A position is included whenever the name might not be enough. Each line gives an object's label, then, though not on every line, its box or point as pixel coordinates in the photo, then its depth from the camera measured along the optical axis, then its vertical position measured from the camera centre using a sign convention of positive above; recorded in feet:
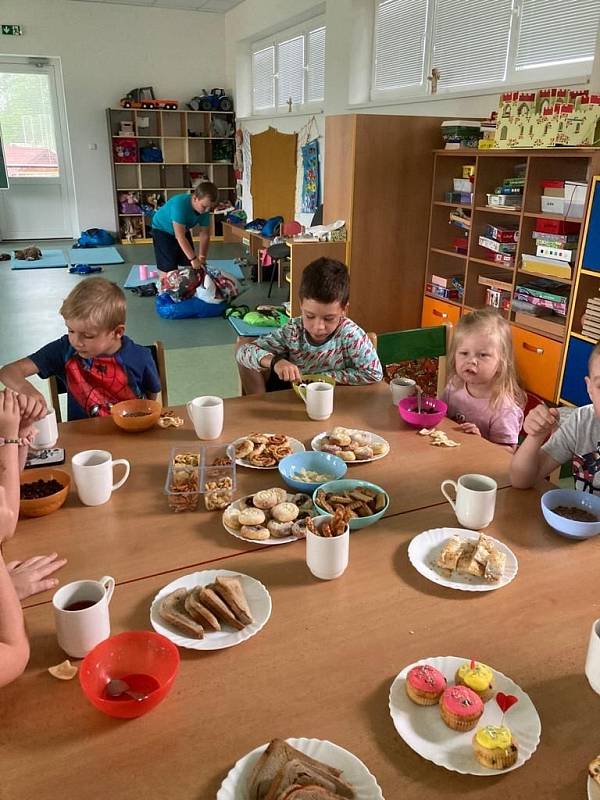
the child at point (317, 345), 6.77 -1.81
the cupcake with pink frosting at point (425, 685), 2.72 -2.09
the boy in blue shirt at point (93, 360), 6.10 -1.78
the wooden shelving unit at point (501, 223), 11.87 -1.13
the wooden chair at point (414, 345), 7.48 -1.87
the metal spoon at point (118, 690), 2.75 -2.15
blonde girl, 6.20 -1.86
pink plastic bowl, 5.69 -2.03
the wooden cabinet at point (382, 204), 13.93 -0.50
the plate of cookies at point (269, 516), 3.98 -2.11
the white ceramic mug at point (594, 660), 2.76 -2.01
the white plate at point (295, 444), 5.19 -2.10
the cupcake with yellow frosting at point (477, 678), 2.76 -2.09
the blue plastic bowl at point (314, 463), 4.78 -2.08
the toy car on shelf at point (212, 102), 30.66 +3.58
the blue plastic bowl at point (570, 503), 3.95 -2.06
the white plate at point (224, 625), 3.09 -2.15
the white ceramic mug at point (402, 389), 6.12 -1.92
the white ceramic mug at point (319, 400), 5.82 -1.95
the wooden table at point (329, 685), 2.42 -2.17
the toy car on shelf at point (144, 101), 29.40 +3.46
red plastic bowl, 2.75 -2.09
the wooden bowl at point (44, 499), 4.16 -2.07
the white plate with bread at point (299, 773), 2.31 -2.14
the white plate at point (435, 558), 3.54 -2.15
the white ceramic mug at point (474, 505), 4.05 -1.99
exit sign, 27.78 +6.16
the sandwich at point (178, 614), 3.13 -2.13
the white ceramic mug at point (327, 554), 3.51 -2.01
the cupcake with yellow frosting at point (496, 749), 2.45 -2.12
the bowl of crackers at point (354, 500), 4.08 -2.06
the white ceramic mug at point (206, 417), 5.33 -1.93
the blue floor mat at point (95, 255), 26.64 -3.27
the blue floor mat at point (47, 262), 25.63 -3.40
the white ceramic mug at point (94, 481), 4.28 -1.99
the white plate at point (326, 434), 5.27 -2.11
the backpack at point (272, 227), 22.41 -1.61
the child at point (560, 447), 4.59 -1.91
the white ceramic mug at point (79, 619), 2.94 -2.00
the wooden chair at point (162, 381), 6.59 -2.08
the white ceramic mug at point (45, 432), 5.09 -1.99
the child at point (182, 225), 18.65 -1.38
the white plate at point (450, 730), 2.49 -2.17
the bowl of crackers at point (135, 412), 5.47 -1.99
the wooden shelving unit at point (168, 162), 30.30 +0.77
